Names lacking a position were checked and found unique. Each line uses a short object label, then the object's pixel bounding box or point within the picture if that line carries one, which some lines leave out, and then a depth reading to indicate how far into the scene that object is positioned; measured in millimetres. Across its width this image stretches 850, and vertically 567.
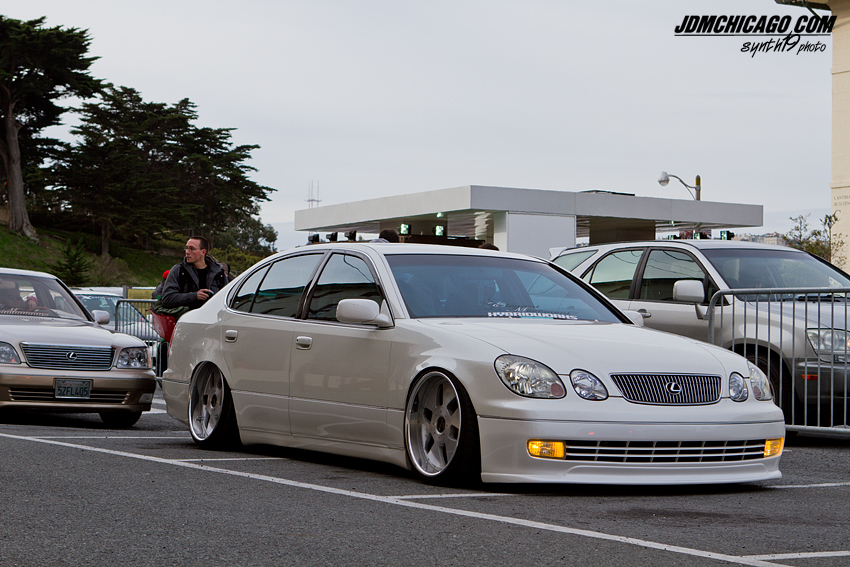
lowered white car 10761
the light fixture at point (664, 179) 69045
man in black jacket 21220
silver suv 16326
